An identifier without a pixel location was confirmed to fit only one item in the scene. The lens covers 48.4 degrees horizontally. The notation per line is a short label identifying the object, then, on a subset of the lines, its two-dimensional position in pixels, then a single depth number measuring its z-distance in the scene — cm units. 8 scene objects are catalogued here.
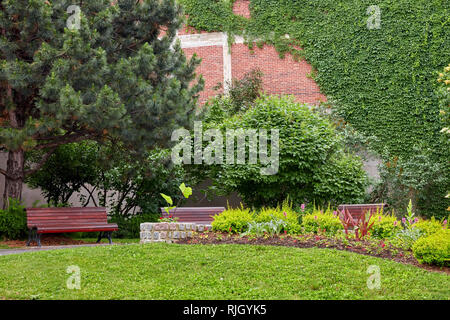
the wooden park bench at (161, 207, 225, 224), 1039
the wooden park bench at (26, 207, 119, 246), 1108
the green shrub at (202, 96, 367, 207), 1263
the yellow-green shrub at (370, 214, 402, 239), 858
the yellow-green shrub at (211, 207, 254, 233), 879
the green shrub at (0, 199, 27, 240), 1184
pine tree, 1034
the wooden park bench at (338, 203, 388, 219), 1148
